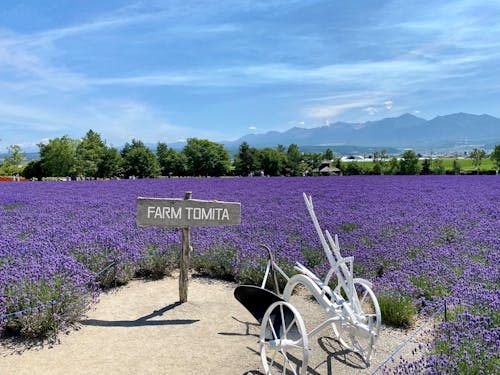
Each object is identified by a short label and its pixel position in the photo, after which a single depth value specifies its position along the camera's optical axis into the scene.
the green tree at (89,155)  41.17
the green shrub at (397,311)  3.74
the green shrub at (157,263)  5.32
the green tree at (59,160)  40.25
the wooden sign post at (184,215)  4.22
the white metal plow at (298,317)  2.59
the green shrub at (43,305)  3.38
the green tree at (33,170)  44.31
